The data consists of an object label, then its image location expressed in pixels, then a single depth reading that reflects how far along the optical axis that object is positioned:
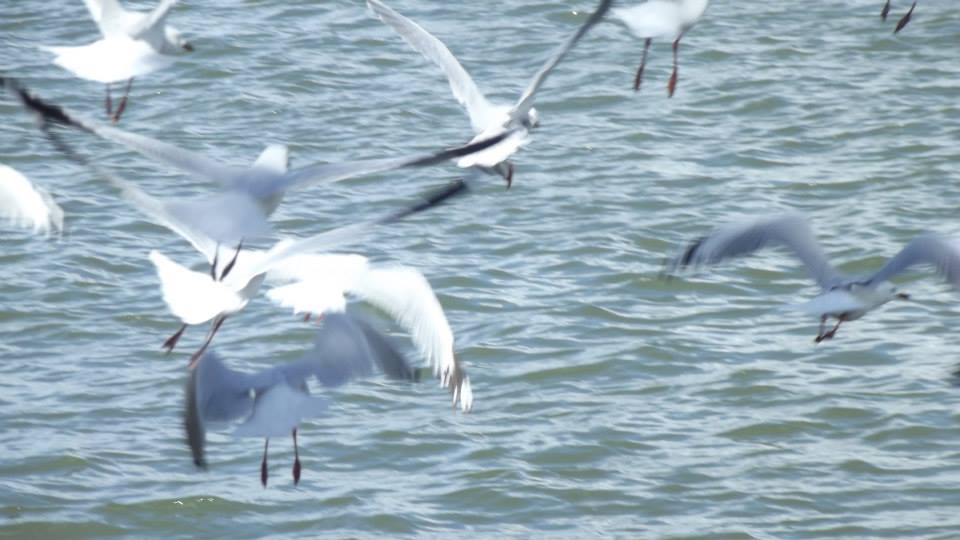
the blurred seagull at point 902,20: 20.97
